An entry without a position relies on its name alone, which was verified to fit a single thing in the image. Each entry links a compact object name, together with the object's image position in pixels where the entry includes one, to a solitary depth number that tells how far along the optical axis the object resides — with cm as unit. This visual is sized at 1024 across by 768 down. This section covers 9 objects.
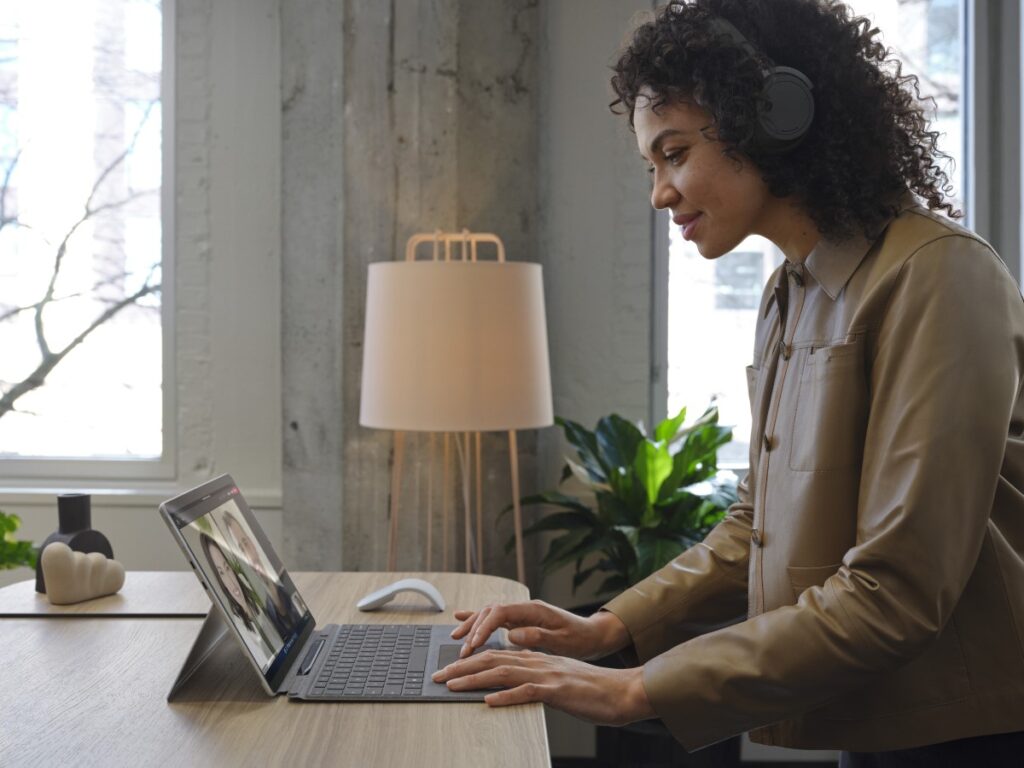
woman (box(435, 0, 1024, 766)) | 102
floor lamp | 249
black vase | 165
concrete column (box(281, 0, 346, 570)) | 302
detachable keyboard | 116
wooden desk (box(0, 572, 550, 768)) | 98
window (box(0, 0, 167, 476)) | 357
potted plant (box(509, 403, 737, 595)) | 275
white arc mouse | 155
